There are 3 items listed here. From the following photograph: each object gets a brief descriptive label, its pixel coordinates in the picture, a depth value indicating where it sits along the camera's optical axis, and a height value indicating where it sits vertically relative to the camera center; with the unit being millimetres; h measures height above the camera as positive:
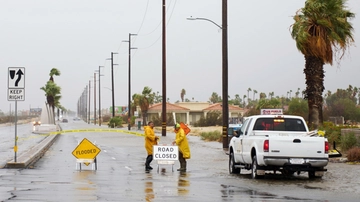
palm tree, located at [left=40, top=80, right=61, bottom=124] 111538 +5513
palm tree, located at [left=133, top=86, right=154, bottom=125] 121250 +4492
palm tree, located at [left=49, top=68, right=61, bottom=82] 116500 +8743
